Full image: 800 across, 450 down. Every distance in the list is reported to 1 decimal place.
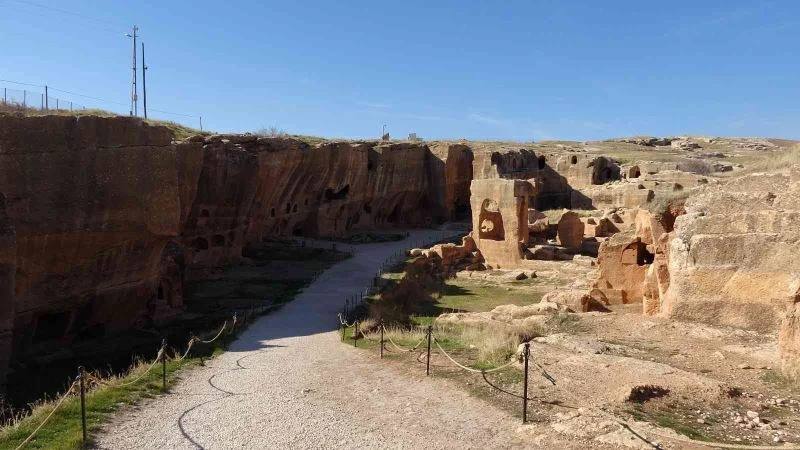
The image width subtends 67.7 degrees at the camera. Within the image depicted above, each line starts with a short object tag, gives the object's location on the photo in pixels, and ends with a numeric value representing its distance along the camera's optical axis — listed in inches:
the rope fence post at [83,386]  292.6
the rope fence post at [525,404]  291.4
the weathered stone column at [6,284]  513.3
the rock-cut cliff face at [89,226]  582.6
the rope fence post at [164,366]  394.6
